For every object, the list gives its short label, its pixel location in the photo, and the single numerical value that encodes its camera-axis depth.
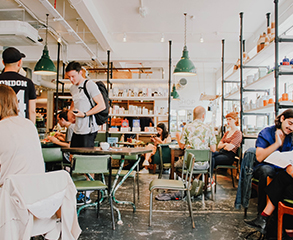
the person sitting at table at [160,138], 6.01
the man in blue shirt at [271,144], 2.72
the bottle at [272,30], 4.34
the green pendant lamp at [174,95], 9.65
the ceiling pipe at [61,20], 4.19
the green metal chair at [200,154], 3.46
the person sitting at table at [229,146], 4.53
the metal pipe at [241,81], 5.06
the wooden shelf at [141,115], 6.90
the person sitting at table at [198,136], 3.95
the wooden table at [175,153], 4.17
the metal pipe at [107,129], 6.97
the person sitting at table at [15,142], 1.56
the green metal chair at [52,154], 3.25
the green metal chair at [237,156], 4.44
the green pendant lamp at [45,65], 6.05
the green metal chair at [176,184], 2.82
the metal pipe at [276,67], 3.48
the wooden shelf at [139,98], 6.91
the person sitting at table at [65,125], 3.71
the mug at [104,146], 2.93
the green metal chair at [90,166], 2.53
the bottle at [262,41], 4.44
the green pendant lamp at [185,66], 5.29
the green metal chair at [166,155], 4.98
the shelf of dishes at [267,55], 3.93
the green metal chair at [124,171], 3.39
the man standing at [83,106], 2.98
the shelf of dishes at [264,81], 3.95
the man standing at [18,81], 2.49
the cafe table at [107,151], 2.79
